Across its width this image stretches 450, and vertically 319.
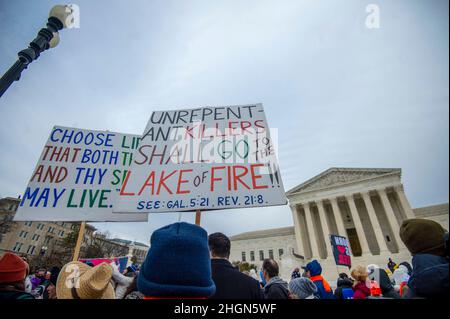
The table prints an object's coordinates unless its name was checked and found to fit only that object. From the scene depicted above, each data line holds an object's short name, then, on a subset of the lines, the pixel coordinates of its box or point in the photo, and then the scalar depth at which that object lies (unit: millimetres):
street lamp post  3482
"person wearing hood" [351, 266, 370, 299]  3545
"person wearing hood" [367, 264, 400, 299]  2786
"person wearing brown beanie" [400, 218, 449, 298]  1337
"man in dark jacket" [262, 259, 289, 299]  2842
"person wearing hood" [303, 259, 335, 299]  4270
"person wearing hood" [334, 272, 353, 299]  3809
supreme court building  29922
